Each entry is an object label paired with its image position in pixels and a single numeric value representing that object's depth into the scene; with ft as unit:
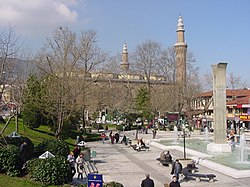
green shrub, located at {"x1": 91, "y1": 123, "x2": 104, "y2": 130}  168.35
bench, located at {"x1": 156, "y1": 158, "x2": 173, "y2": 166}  59.54
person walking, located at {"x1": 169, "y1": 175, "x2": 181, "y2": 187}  35.03
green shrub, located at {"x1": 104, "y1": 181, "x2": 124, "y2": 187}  35.15
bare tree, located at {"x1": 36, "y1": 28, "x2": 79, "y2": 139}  73.69
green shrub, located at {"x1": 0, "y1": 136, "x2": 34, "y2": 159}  55.83
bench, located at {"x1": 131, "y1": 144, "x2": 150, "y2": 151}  84.81
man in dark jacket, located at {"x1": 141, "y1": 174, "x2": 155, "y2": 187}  36.86
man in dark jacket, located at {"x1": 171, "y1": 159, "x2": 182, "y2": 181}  46.73
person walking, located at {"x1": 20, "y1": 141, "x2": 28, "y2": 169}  49.22
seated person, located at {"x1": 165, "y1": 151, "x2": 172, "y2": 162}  60.13
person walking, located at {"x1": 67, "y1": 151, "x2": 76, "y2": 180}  47.09
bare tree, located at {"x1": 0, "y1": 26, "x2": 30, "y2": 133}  51.34
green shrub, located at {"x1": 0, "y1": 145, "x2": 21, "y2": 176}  43.80
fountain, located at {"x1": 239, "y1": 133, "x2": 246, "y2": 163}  65.77
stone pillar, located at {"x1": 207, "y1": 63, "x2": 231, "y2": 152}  77.00
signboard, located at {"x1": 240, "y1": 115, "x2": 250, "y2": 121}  160.12
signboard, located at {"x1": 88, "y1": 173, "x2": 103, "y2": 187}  29.66
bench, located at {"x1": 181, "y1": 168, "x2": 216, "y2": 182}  47.85
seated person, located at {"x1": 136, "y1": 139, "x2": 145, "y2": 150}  83.80
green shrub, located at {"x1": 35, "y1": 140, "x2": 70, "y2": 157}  57.06
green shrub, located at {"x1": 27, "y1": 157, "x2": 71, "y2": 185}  42.01
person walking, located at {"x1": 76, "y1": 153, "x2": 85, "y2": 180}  49.57
